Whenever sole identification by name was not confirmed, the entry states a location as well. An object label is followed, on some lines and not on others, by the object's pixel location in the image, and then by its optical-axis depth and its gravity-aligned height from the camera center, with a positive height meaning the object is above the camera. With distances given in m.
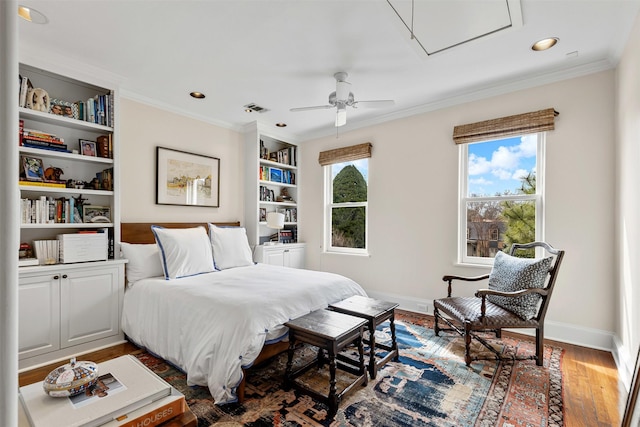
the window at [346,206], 4.59 +0.08
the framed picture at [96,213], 2.97 -0.03
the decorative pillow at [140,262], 3.07 -0.53
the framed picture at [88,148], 2.99 +0.61
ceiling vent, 3.87 +1.31
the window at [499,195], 3.22 +0.19
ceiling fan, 2.99 +1.12
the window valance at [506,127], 3.04 +0.90
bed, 2.05 -0.76
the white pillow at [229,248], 3.59 -0.45
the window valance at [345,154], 4.38 +0.85
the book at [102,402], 0.97 -0.65
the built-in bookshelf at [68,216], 2.58 -0.06
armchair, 2.48 -0.77
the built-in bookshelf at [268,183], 4.57 +0.44
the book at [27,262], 2.53 -0.43
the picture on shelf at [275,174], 4.88 +0.59
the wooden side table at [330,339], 1.93 -0.85
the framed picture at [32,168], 2.66 +0.37
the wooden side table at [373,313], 2.31 -0.80
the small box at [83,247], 2.71 -0.34
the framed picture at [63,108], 2.78 +0.93
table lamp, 4.43 -0.13
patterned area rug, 1.87 -1.26
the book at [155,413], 0.99 -0.68
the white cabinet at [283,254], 4.45 -0.67
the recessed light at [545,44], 2.46 +1.38
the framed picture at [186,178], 3.73 +0.41
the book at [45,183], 2.63 +0.23
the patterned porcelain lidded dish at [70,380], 1.07 -0.61
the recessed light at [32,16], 2.10 +1.36
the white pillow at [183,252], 3.06 -0.44
